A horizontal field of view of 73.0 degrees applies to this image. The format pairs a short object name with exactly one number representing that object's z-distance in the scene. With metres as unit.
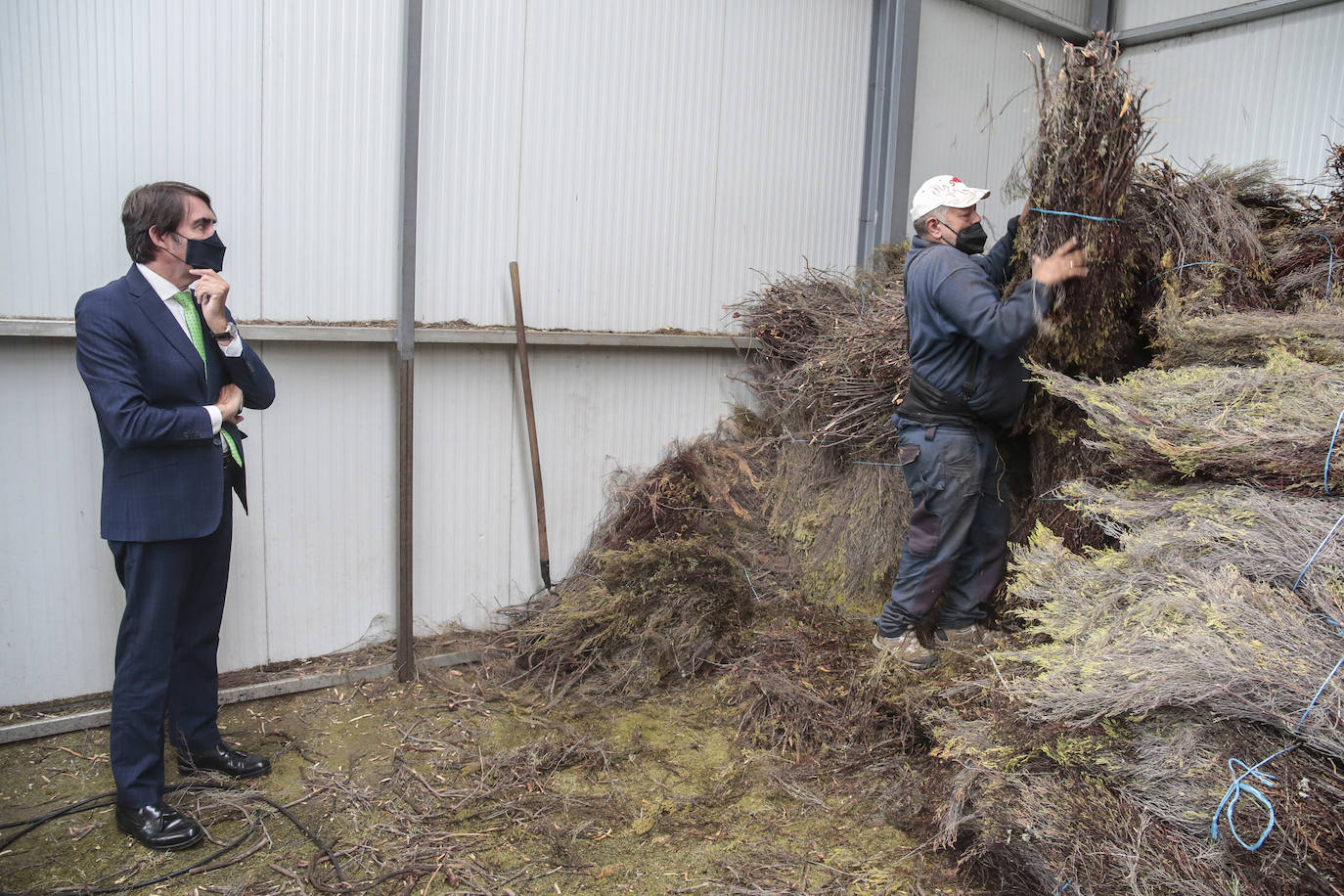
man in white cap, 3.31
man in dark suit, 2.82
